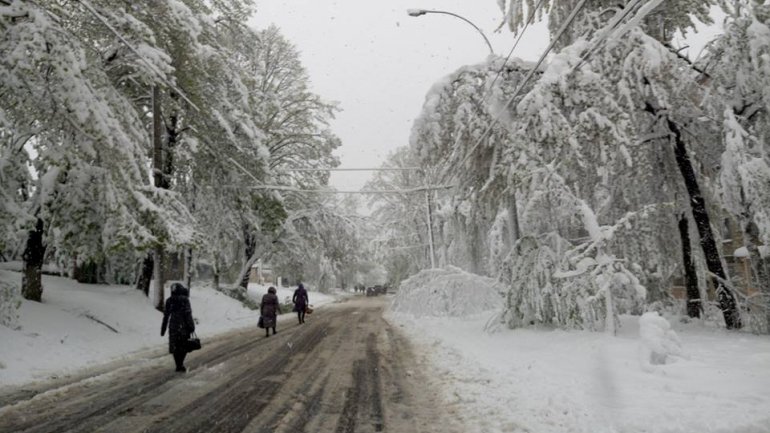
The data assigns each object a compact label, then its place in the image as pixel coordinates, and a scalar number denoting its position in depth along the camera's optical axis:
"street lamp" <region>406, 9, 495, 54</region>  13.10
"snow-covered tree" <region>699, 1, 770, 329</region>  8.41
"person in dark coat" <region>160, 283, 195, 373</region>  8.45
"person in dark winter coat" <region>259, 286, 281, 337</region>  14.66
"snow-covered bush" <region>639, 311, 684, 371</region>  6.79
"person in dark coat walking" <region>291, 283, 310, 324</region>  18.92
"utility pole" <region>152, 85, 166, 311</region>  15.31
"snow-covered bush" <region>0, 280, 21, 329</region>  9.08
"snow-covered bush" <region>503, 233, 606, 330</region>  9.89
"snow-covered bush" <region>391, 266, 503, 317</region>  17.12
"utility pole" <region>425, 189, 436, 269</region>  23.42
